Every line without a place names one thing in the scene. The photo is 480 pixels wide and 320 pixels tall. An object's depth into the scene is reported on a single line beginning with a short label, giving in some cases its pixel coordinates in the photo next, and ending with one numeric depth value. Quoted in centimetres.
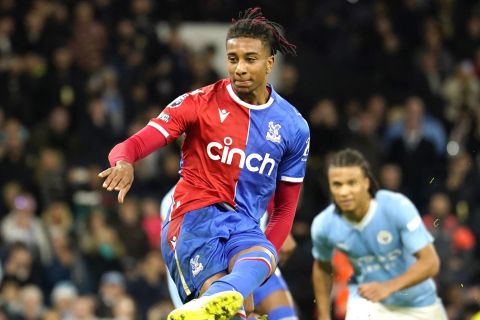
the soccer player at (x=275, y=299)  1519
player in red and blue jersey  1237
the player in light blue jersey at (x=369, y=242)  1551
